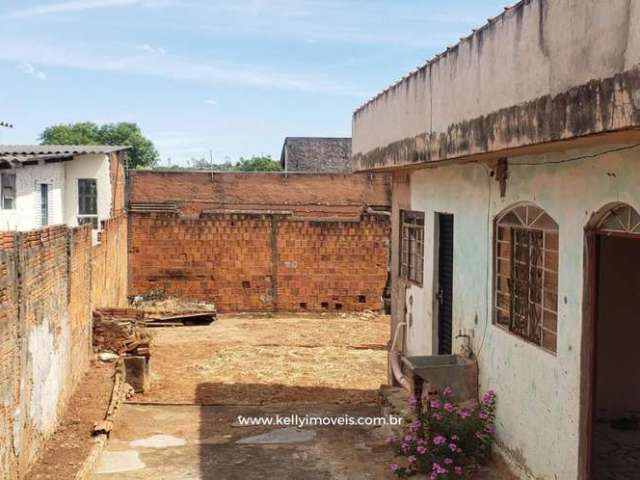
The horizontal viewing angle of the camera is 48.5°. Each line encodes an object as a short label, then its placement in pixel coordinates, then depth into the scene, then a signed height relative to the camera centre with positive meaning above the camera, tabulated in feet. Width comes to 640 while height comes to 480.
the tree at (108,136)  178.60 +20.49
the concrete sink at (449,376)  23.30 -5.37
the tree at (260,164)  185.26 +13.82
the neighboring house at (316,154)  113.70 +10.00
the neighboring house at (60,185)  48.93 +2.64
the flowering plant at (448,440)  21.31 -6.98
